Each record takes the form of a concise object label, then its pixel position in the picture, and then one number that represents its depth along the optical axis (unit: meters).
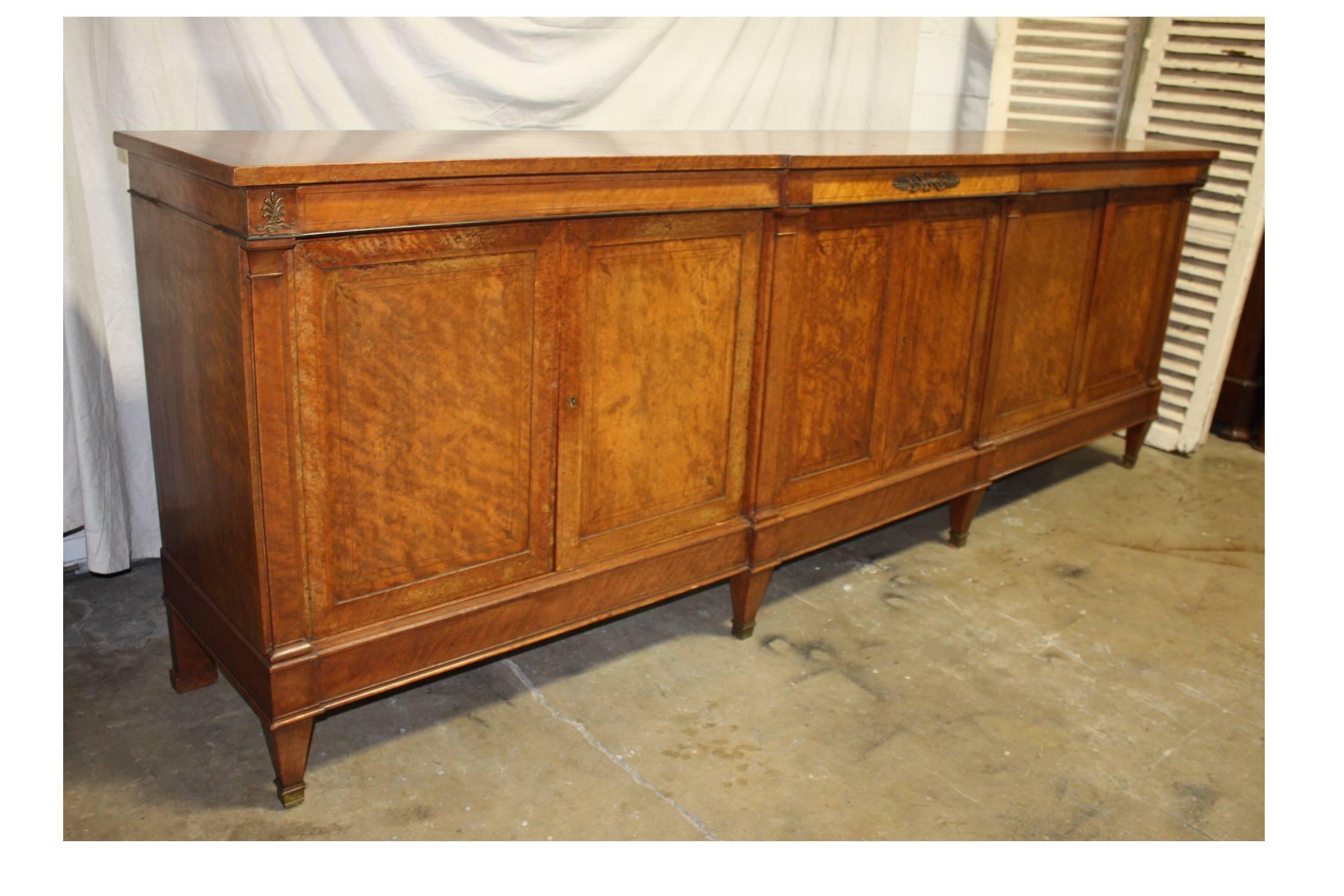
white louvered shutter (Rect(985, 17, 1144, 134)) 4.34
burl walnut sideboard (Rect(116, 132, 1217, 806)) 2.01
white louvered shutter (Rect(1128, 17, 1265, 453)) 4.05
